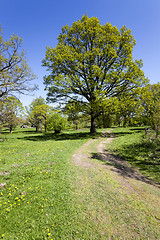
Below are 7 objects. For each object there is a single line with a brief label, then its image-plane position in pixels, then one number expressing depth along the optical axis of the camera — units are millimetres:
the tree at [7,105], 15073
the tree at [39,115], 40500
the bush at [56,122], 30023
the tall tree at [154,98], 14274
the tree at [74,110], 19311
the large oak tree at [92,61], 18984
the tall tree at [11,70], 14821
